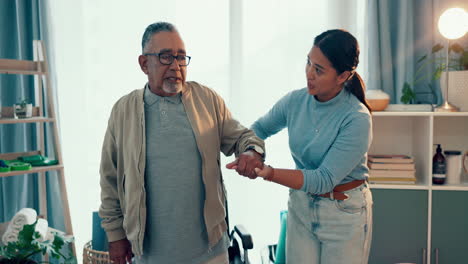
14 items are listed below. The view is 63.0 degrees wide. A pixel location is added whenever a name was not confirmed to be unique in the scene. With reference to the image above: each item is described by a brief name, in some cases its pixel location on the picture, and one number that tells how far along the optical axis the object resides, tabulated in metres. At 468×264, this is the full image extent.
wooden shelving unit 2.26
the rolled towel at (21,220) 2.13
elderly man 1.39
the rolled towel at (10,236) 2.10
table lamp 2.21
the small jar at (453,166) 2.32
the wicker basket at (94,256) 2.31
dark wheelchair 1.78
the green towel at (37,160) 2.28
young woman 1.50
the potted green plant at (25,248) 2.00
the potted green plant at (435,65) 2.38
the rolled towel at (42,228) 2.11
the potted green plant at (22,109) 2.25
